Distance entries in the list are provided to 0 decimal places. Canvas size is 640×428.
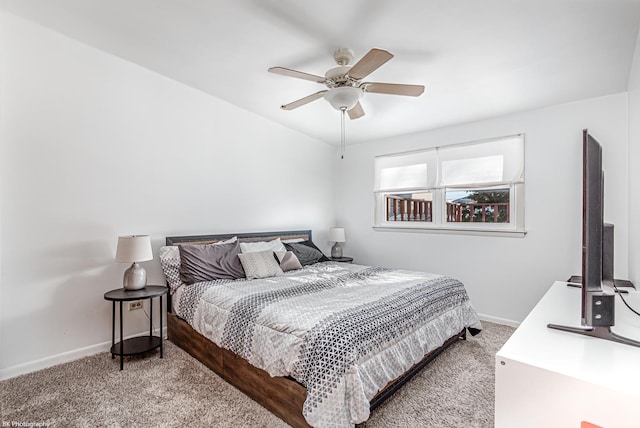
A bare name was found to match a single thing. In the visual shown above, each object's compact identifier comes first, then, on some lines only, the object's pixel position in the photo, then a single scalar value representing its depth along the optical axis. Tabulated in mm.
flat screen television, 1169
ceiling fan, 2182
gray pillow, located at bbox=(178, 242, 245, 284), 2861
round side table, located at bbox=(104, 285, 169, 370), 2432
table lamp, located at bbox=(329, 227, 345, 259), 4828
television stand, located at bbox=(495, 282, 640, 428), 866
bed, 1608
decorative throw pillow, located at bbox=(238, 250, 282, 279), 3113
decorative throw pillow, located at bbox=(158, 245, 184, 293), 2910
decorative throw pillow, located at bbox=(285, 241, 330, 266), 3896
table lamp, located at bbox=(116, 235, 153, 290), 2514
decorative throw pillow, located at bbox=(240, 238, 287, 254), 3477
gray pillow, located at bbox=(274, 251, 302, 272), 3482
